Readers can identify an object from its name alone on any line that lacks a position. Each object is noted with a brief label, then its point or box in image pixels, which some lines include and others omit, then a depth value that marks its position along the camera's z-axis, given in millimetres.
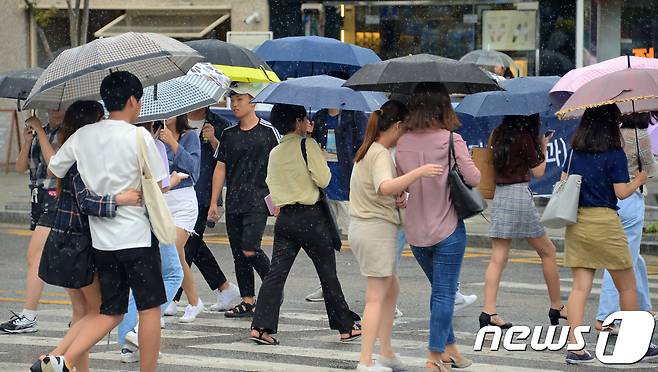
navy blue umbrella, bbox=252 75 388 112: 18196
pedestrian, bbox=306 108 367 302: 21329
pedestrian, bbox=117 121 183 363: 17198
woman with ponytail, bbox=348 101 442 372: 16154
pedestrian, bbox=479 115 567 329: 19471
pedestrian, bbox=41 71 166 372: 14426
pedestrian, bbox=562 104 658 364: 17045
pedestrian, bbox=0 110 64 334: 18887
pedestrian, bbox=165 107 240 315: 21482
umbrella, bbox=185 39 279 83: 20699
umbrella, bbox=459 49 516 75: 40170
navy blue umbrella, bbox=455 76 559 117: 19256
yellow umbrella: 20515
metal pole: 48738
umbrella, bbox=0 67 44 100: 19594
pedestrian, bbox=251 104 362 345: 18534
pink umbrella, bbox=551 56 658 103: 18457
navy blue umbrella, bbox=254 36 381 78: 24016
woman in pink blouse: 15647
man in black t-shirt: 20546
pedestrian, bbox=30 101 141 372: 14419
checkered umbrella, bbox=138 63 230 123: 18150
